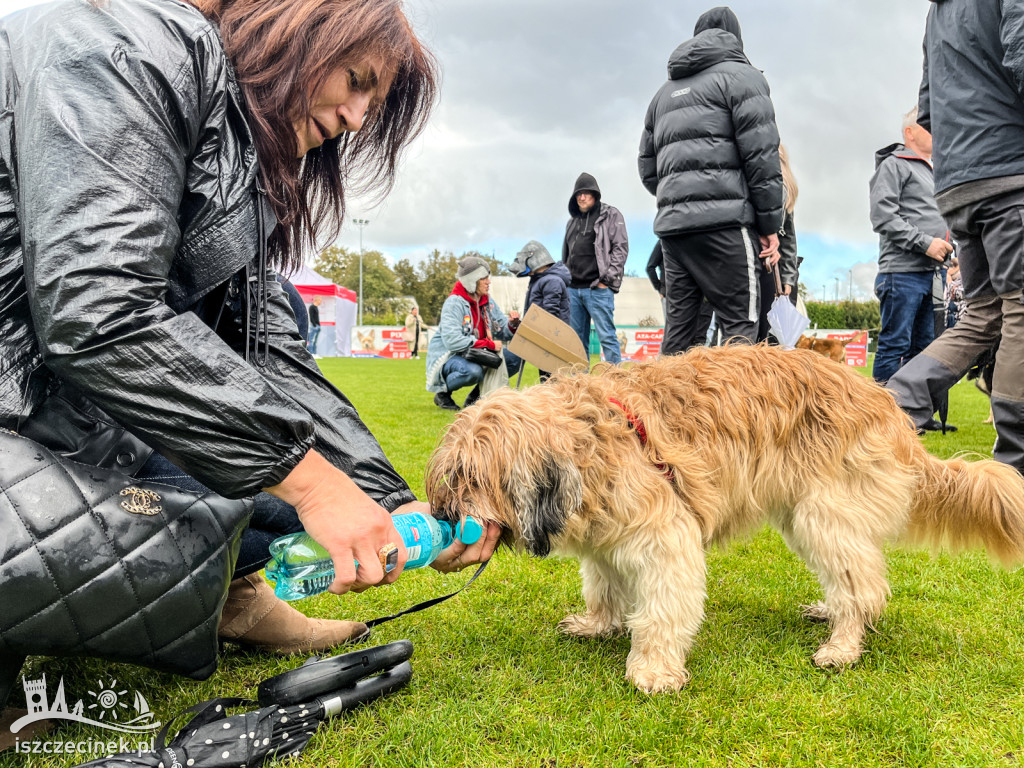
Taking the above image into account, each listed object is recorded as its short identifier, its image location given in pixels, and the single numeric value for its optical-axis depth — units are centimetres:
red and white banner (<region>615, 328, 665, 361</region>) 3084
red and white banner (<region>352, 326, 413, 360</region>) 3881
